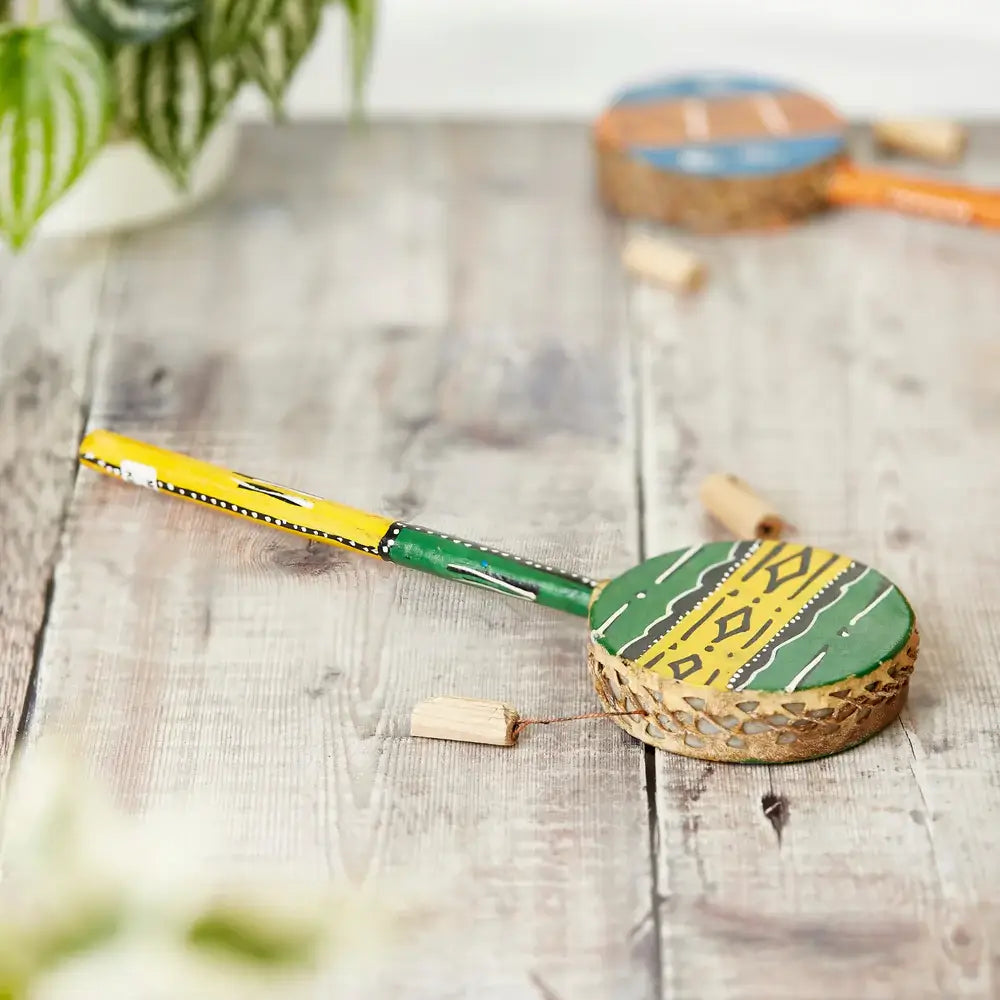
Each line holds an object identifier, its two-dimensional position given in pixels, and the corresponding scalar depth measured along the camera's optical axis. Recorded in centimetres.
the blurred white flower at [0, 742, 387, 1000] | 87
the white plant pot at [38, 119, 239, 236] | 115
